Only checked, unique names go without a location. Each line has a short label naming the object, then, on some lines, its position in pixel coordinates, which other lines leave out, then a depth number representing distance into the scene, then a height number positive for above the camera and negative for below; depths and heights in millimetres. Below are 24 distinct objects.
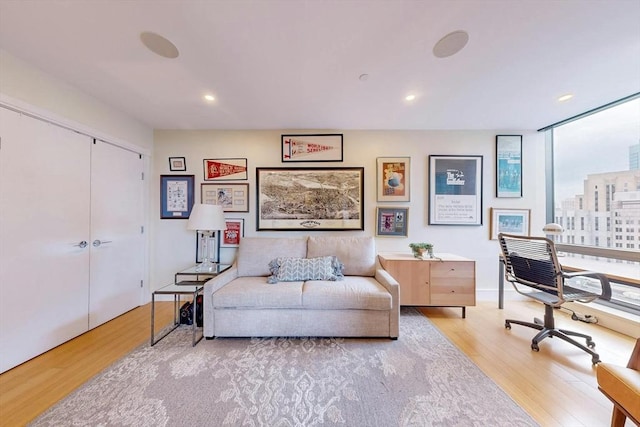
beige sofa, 2078 -952
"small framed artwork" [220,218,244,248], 3074 -297
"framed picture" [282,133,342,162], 3084 +935
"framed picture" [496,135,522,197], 3088 +595
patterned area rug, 1284 -1207
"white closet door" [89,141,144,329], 2346 -238
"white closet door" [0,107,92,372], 1702 -209
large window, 2219 +262
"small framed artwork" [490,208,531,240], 3074 -85
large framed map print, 3076 +205
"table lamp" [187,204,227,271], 2533 -84
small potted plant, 2703 -436
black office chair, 1849 -589
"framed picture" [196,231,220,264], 3027 -490
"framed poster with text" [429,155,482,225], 3090 +350
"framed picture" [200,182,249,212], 3092 +268
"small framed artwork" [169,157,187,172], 3098 +694
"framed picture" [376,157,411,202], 3104 +515
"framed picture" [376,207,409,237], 3111 -113
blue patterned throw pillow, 2445 -644
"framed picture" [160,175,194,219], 3088 +238
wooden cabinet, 2568 -786
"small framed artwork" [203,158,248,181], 3094 +614
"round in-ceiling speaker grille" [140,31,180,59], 1499 +1217
